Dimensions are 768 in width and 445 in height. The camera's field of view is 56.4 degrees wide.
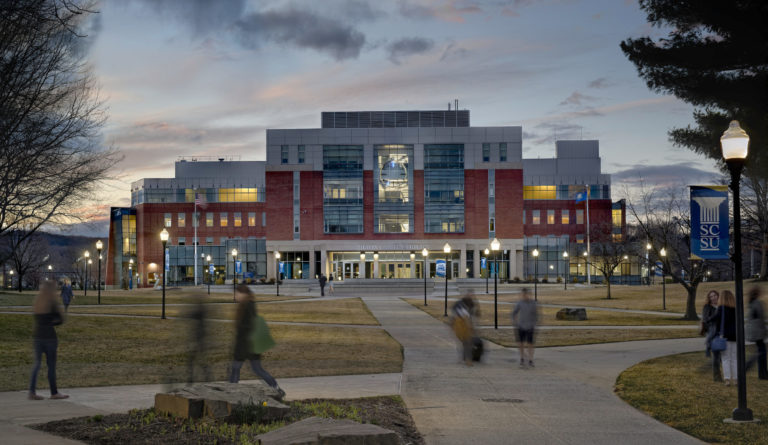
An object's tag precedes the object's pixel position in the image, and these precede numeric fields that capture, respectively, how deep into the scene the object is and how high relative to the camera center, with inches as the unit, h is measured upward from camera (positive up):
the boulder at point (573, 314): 1476.4 -136.4
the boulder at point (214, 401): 387.5 -83.4
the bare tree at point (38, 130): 797.9 +152.3
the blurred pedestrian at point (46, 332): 498.3 -56.7
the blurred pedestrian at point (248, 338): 475.8 -58.3
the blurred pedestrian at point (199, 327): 430.6 -46.3
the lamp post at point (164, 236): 1438.2 +30.1
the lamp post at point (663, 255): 1554.3 -15.5
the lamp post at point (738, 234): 439.5 +9.0
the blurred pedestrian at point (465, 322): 709.9 -72.8
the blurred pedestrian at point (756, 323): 589.6 -61.7
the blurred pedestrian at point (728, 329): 572.7 -64.7
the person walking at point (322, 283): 2652.6 -122.7
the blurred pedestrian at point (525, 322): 714.2 -72.7
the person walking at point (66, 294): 1414.9 -86.9
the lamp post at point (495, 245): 1392.0 +8.5
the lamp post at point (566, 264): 3927.2 -84.1
